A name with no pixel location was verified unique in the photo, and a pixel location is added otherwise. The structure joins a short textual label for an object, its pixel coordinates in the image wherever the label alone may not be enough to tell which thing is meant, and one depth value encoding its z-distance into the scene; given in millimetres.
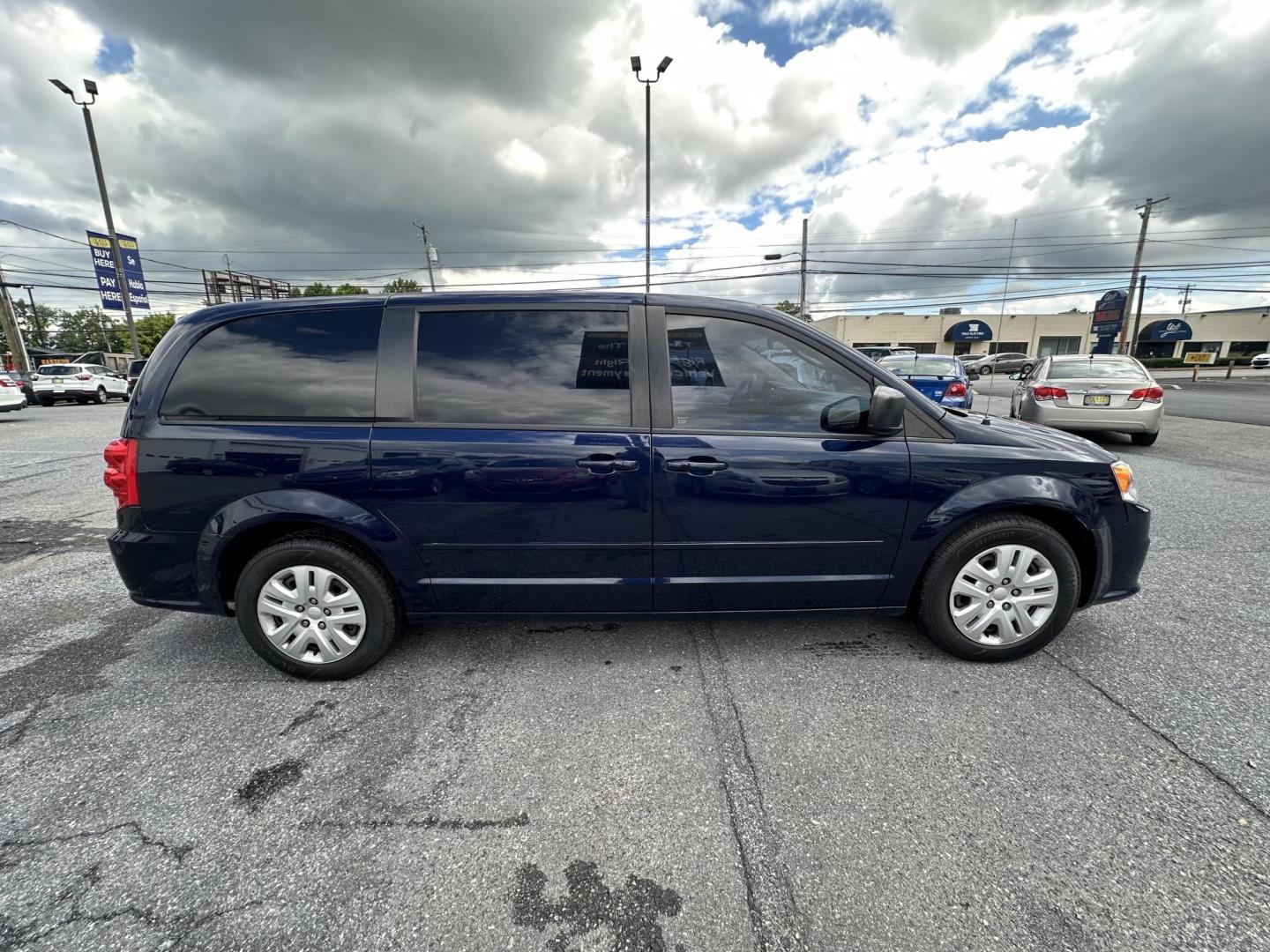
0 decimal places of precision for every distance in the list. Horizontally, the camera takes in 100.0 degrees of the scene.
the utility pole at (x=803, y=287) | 28922
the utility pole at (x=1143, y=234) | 32000
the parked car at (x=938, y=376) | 9039
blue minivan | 2412
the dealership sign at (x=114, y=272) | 19625
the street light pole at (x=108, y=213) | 17766
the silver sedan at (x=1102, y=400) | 7488
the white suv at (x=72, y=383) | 18094
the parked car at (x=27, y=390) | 17595
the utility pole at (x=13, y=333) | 22516
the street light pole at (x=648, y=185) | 15094
